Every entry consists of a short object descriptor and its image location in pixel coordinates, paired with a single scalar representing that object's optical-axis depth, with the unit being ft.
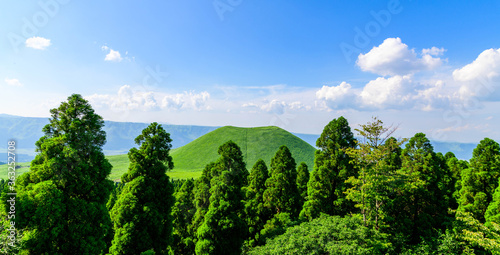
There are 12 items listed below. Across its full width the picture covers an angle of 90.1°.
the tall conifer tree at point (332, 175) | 83.61
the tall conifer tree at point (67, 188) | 43.21
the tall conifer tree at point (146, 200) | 58.59
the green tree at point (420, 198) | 75.41
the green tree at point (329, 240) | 48.29
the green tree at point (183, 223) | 86.22
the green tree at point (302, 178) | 103.40
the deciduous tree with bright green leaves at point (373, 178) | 60.59
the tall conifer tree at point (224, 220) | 70.33
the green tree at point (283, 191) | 92.43
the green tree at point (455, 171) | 101.45
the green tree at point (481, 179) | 81.35
